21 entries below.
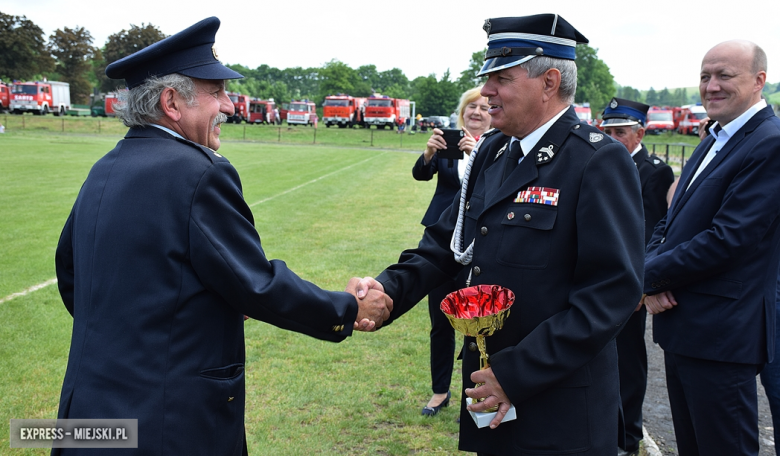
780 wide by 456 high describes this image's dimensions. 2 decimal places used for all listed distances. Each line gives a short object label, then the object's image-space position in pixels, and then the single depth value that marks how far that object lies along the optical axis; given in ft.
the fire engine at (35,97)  167.63
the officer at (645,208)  14.99
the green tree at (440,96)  276.21
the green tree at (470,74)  286.40
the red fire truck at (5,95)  172.35
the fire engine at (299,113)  192.34
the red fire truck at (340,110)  190.58
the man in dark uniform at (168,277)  7.15
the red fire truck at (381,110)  187.73
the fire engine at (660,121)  174.14
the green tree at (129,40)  247.70
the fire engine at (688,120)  166.30
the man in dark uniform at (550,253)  7.38
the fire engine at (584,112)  147.70
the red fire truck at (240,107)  190.60
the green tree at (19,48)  220.23
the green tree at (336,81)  343.05
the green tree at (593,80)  357.61
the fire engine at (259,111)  199.00
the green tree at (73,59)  251.60
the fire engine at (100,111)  195.26
